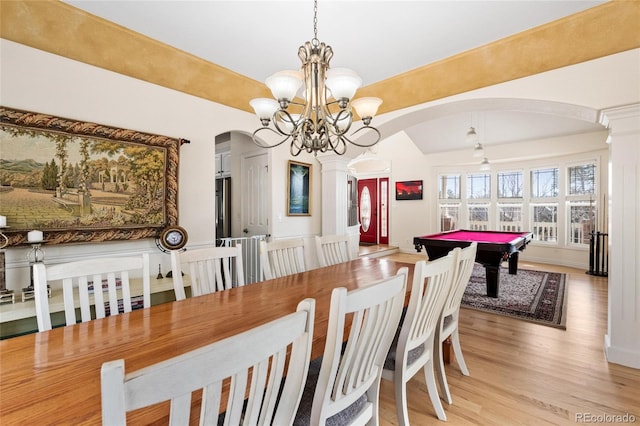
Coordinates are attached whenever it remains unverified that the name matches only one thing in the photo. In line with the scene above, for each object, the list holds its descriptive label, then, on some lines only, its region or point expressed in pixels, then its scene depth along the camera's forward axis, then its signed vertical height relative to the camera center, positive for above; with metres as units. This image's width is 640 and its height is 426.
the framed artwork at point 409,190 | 7.44 +0.50
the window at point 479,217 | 6.77 -0.21
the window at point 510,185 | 6.39 +0.52
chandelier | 1.77 +0.71
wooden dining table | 0.70 -0.48
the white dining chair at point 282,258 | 2.18 -0.38
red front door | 8.55 -0.02
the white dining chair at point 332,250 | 2.57 -0.38
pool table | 3.48 -0.50
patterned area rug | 3.21 -1.18
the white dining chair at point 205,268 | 1.67 -0.37
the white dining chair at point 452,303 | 1.77 -0.63
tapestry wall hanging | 2.02 +0.26
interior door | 4.07 +0.22
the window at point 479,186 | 6.79 +0.53
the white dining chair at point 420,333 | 1.34 -0.65
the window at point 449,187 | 7.12 +0.53
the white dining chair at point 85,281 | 1.27 -0.34
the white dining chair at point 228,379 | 0.46 -0.32
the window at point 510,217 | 6.39 -0.21
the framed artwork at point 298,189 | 3.97 +0.30
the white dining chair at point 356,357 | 0.89 -0.54
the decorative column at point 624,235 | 2.19 -0.22
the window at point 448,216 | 7.12 -0.19
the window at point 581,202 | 5.44 +0.09
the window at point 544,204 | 5.93 +0.07
